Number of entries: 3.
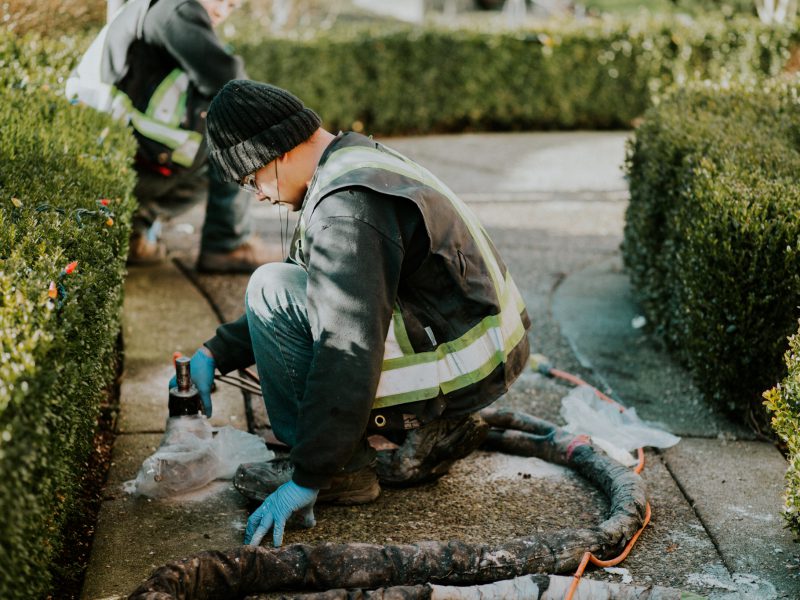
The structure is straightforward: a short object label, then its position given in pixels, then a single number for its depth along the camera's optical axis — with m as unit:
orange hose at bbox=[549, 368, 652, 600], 2.86
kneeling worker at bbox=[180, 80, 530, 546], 2.91
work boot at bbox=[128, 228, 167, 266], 5.82
